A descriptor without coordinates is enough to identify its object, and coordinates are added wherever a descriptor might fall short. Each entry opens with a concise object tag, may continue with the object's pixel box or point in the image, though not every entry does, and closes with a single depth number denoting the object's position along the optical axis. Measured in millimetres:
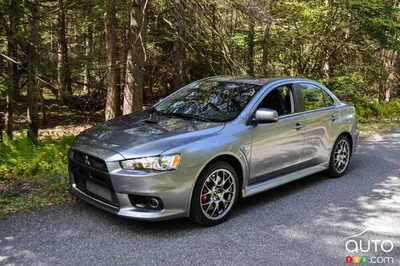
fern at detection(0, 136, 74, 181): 5934
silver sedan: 3764
